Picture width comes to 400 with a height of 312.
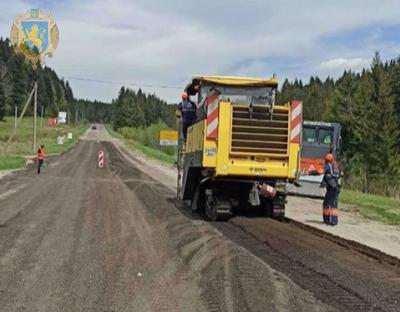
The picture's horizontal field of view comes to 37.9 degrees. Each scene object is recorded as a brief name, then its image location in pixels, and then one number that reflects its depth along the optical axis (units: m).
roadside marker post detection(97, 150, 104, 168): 38.29
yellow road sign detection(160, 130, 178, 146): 52.44
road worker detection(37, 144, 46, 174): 32.56
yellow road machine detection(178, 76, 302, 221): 12.45
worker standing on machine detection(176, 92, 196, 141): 14.99
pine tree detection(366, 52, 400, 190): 50.62
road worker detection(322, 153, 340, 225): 13.88
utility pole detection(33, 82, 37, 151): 52.97
